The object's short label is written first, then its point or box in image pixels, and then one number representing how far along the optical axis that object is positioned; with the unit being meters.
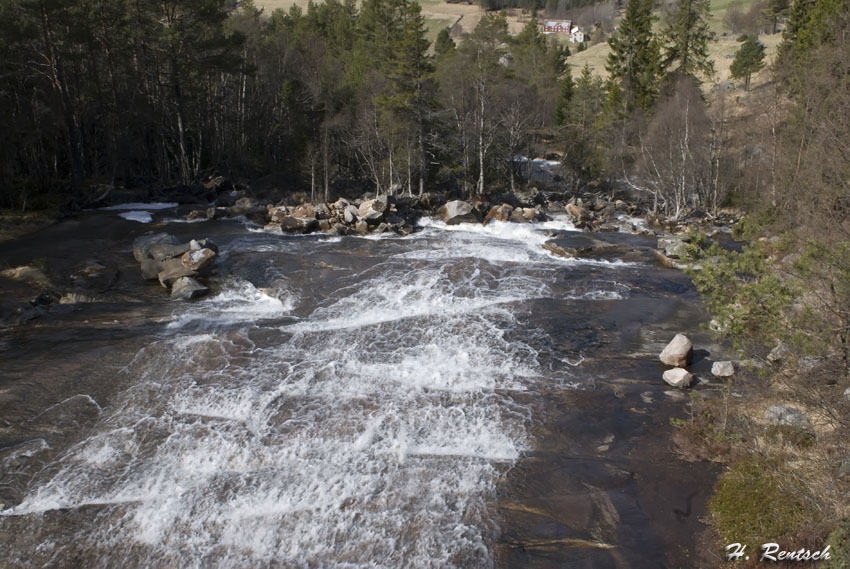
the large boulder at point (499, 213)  29.27
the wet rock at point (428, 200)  31.59
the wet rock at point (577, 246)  23.34
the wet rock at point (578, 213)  30.14
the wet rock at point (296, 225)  26.78
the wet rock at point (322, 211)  28.39
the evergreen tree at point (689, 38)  45.84
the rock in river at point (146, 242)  20.73
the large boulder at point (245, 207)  30.78
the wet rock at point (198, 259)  19.55
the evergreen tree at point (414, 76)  33.03
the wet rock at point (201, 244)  20.78
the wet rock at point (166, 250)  20.09
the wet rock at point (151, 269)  18.98
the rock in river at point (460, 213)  29.00
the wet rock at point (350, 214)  27.83
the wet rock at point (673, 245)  22.20
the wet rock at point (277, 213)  29.17
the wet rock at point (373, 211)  27.47
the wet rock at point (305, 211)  28.45
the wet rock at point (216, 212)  29.53
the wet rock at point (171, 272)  18.30
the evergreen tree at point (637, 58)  45.09
